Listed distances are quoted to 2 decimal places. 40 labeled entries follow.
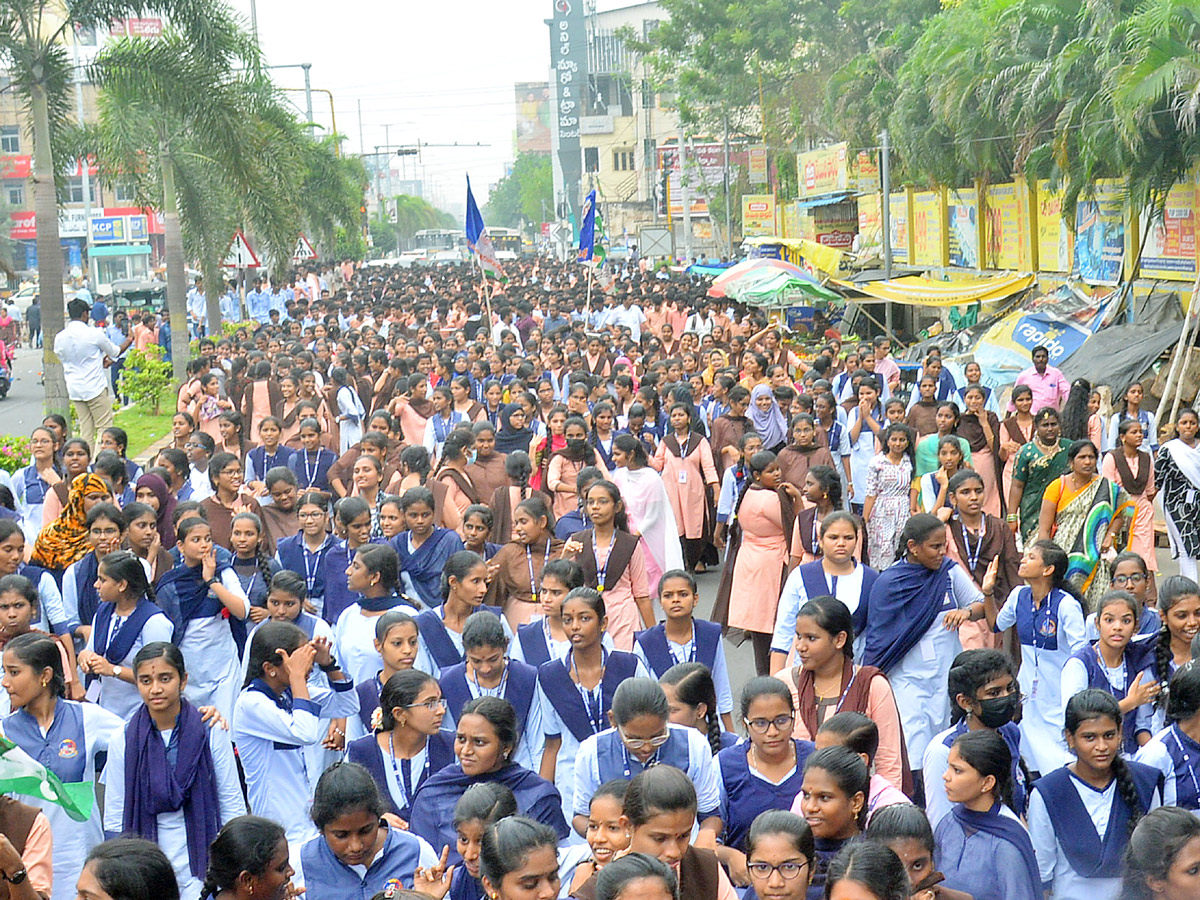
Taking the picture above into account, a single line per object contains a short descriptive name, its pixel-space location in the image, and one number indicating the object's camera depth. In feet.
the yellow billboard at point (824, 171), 100.73
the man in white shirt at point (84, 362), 50.21
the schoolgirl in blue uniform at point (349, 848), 14.14
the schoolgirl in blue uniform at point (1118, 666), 19.07
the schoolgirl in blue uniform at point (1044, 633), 20.72
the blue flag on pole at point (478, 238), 65.98
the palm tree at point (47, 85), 58.59
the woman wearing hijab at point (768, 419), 40.47
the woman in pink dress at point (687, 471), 36.35
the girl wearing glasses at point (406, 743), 17.17
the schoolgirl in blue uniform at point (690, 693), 17.78
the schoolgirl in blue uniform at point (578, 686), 18.70
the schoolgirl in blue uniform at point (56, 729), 17.22
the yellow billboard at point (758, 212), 138.82
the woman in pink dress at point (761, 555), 27.45
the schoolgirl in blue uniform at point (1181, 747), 16.31
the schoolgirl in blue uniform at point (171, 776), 16.96
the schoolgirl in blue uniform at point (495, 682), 18.71
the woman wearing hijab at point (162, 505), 28.76
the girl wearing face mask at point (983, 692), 17.11
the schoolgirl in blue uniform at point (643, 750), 15.99
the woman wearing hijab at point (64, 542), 24.64
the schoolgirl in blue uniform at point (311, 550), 25.39
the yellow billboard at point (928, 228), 88.02
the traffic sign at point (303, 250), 105.24
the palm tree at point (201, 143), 64.90
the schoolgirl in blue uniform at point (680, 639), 20.08
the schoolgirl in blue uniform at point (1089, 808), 15.43
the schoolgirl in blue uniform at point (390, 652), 19.29
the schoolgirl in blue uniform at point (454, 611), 20.97
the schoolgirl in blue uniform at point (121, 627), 21.43
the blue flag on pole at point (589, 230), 82.74
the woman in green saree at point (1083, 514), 27.45
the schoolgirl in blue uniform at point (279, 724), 17.95
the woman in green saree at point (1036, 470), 31.37
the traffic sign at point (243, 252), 89.23
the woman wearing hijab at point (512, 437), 37.96
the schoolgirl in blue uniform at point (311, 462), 35.37
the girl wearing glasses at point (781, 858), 13.01
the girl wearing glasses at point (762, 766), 15.94
